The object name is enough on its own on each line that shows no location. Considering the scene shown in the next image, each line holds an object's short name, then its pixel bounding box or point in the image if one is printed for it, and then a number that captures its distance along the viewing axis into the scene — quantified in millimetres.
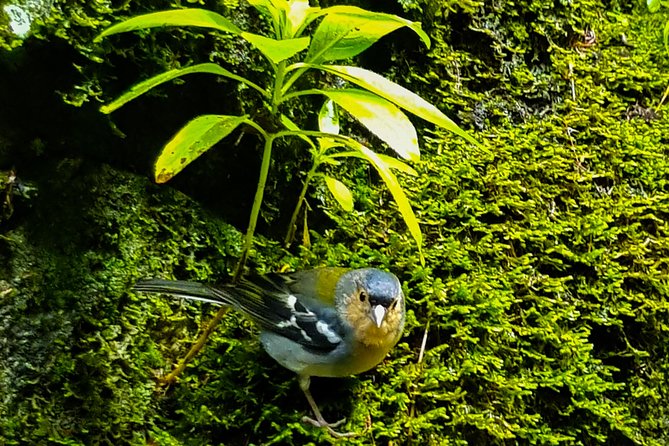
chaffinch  1266
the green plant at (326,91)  1229
